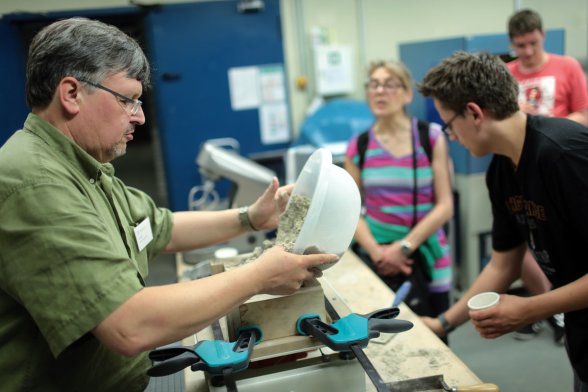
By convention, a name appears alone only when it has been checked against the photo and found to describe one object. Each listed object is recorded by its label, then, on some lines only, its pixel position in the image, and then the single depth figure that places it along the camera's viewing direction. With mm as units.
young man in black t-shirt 1180
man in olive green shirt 808
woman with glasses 2109
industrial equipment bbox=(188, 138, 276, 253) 2082
